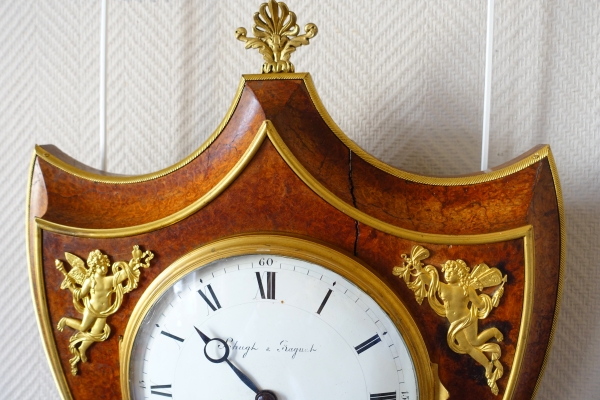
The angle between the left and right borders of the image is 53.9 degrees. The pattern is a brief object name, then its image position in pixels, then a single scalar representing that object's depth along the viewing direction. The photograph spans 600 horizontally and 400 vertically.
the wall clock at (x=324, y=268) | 0.54
